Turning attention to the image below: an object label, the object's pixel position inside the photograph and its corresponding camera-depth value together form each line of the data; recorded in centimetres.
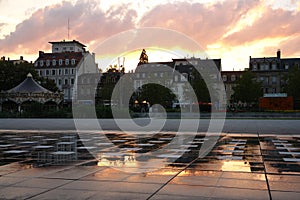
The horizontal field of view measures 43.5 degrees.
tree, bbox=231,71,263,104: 7344
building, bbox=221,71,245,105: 10631
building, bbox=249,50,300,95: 9850
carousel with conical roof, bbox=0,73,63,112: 5097
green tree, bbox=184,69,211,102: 6412
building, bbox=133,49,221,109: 7309
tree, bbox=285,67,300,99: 6869
